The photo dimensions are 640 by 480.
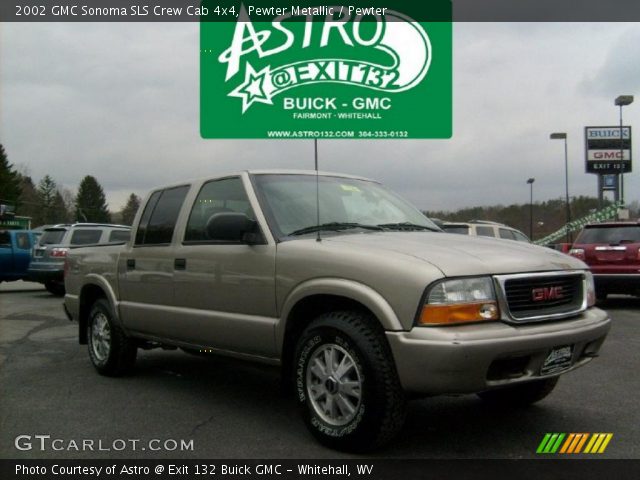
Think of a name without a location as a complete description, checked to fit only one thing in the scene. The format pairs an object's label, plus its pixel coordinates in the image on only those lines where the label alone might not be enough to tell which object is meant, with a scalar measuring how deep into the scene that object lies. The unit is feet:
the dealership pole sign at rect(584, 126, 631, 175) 145.59
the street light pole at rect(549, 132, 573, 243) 118.11
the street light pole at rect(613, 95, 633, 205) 106.01
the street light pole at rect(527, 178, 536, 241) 169.22
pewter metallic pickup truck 11.64
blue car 55.47
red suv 36.65
